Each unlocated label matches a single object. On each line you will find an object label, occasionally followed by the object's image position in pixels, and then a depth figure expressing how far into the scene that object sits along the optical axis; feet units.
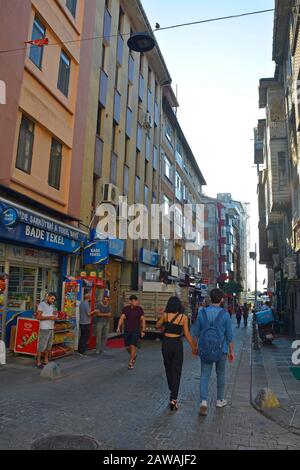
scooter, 54.75
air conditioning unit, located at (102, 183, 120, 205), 54.70
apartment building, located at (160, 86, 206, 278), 99.76
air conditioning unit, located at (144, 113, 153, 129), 79.49
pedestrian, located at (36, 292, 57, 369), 31.27
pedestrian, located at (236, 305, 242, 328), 97.89
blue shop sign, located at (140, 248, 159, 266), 73.92
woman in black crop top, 20.63
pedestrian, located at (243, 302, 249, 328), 95.45
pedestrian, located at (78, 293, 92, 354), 38.45
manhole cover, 14.90
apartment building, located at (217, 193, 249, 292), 276.41
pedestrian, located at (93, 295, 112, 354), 39.42
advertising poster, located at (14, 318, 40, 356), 33.18
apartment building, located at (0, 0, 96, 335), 35.29
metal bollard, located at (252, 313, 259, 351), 50.07
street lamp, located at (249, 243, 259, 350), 50.20
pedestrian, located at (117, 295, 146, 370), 32.04
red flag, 37.33
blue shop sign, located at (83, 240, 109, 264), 48.62
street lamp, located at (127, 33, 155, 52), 34.35
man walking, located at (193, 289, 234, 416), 20.04
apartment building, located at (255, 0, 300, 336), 58.49
